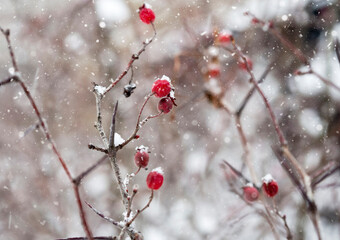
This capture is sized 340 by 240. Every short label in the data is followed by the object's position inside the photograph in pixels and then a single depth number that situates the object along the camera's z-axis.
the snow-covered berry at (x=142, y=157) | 0.65
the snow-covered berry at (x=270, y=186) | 0.68
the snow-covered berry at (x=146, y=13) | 0.73
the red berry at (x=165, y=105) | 0.67
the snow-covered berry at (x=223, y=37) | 0.94
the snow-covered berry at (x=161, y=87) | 0.67
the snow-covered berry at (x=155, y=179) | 0.66
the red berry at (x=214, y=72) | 0.98
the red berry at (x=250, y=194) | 0.71
